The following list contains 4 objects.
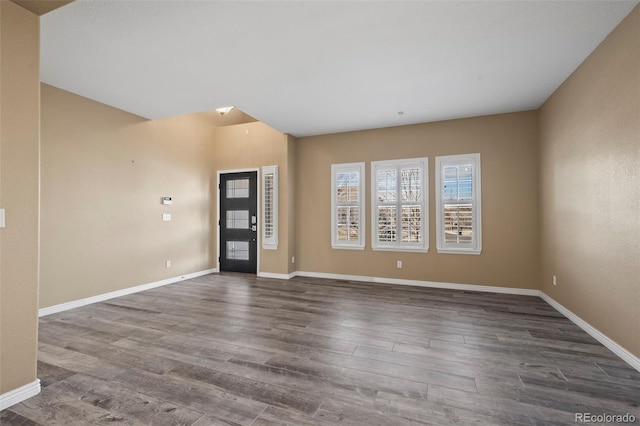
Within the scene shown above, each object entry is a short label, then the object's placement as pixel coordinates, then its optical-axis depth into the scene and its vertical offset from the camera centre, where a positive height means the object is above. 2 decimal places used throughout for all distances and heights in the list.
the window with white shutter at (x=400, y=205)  5.24 +0.20
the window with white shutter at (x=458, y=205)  4.93 +0.19
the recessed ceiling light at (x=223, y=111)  6.82 +2.49
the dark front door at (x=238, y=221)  6.30 -0.10
